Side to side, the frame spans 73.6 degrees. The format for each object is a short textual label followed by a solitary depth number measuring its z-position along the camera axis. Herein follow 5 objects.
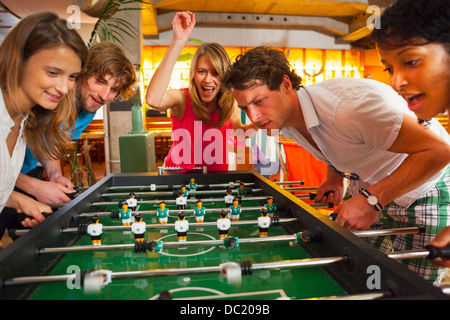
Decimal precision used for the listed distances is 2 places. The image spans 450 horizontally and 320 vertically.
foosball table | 0.76
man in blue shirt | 1.60
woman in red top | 1.89
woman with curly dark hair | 0.82
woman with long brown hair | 1.20
